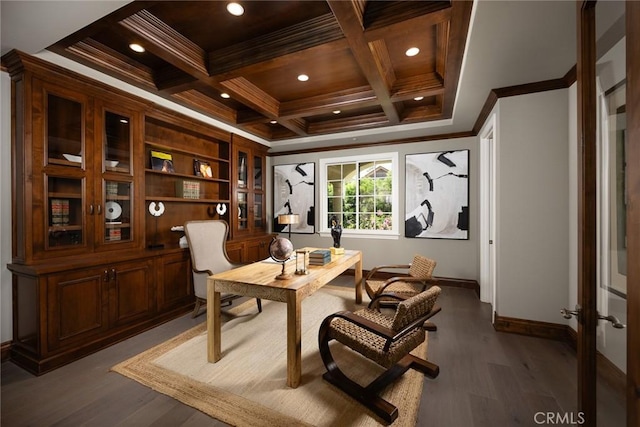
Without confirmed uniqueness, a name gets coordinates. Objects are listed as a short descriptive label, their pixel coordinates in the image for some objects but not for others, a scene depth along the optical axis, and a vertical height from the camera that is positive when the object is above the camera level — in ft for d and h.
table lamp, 14.69 -0.32
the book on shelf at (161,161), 11.02 +2.20
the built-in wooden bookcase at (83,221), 7.07 -0.20
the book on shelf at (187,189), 12.31 +1.14
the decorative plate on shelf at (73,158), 7.81 +1.66
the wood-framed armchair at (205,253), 10.07 -1.57
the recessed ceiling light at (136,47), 7.45 +4.72
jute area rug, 5.48 -4.05
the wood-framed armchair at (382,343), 5.37 -2.88
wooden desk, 6.31 -1.97
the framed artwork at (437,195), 14.08 +0.91
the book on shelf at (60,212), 7.63 +0.07
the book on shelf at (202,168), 12.97 +2.21
